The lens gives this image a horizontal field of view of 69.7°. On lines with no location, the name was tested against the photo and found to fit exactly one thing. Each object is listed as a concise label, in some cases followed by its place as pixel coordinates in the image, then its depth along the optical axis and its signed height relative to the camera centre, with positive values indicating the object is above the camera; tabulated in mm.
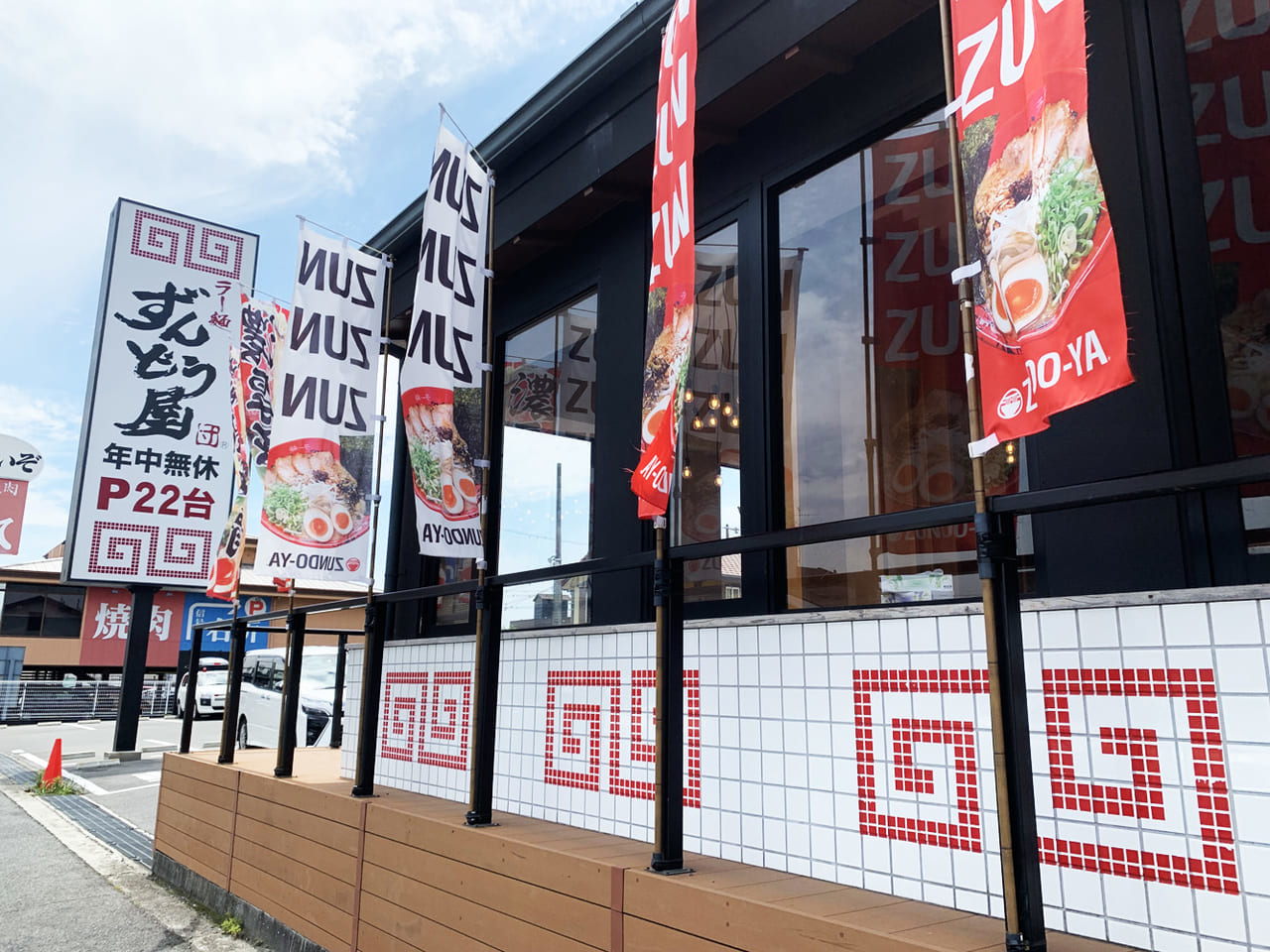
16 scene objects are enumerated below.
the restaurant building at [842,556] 2525 +356
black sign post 14797 -401
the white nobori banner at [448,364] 4762 +1500
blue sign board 30141 +981
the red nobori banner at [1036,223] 2025 +1005
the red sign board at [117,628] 29766 +541
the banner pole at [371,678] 5430 -195
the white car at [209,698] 26203 -1495
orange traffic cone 12953 -1725
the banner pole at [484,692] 4414 -226
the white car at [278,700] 14695 -900
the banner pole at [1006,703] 2281 -138
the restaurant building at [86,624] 28797 +678
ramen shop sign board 13953 +3621
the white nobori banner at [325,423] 5715 +1432
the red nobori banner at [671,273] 3316 +1388
